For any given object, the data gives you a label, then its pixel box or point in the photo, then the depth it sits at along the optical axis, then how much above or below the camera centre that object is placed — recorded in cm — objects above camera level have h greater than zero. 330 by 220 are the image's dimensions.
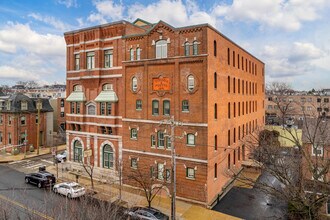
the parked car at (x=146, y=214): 1853 -801
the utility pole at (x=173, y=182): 1758 -530
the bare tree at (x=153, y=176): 2452 -678
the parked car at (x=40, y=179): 2752 -790
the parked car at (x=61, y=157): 3825 -758
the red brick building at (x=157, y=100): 2384 +71
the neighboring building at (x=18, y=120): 4281 -216
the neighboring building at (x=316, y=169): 1475 -427
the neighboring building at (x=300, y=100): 8019 +118
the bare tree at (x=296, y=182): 1493 -481
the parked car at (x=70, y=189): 2402 -795
